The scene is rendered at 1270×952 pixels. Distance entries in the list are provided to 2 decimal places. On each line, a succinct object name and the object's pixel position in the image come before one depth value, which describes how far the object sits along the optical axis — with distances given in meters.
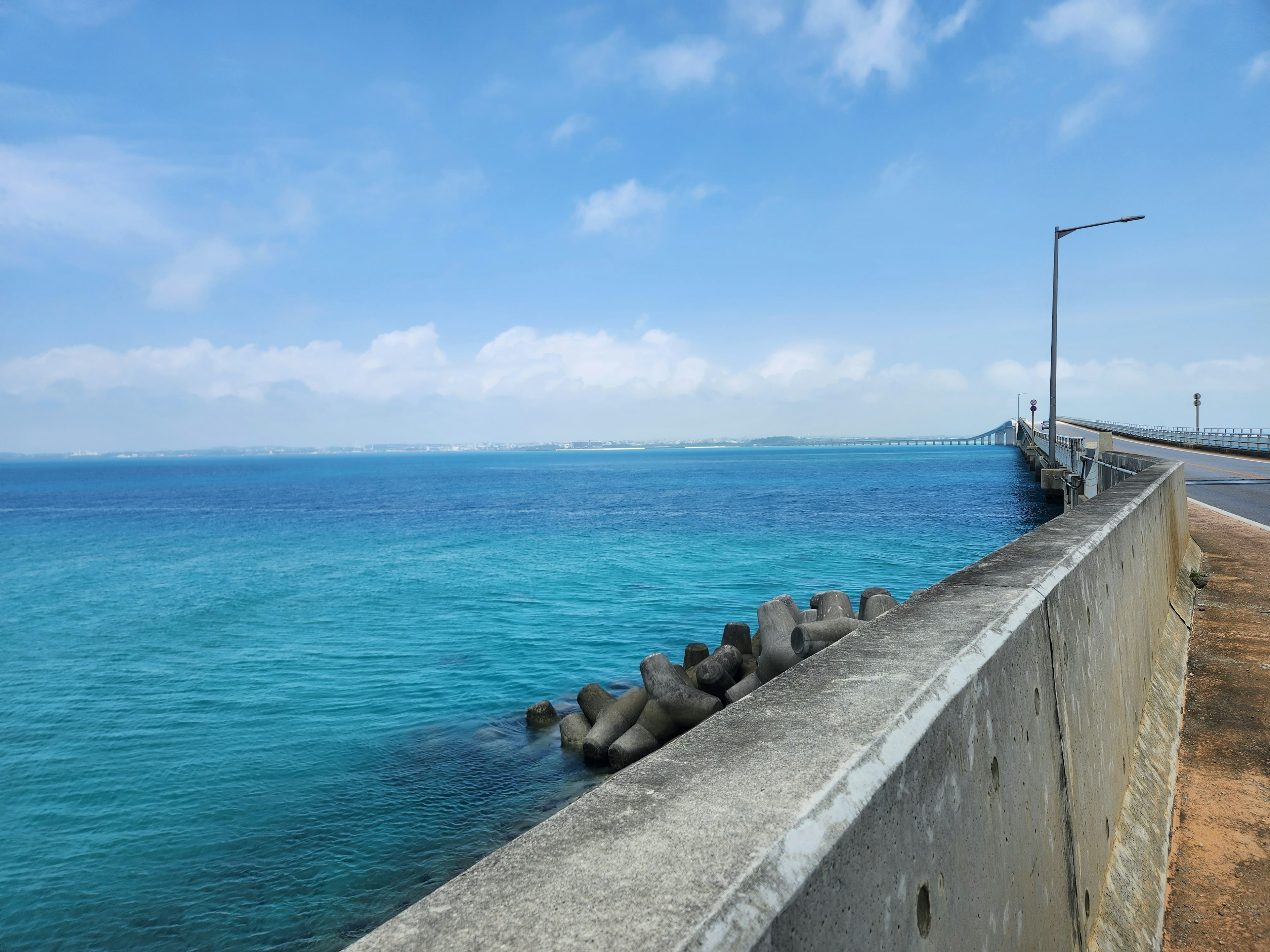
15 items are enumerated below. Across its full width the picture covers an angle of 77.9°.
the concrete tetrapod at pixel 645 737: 8.98
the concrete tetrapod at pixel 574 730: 9.91
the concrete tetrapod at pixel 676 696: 8.93
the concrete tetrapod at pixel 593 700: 10.36
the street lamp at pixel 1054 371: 22.25
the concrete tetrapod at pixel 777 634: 8.78
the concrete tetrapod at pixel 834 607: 10.53
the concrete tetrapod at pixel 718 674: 9.80
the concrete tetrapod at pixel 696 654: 11.30
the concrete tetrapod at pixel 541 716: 11.04
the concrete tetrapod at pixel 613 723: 9.36
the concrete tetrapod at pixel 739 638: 11.45
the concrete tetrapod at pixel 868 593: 11.30
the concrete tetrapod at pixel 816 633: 8.16
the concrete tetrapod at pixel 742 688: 9.12
